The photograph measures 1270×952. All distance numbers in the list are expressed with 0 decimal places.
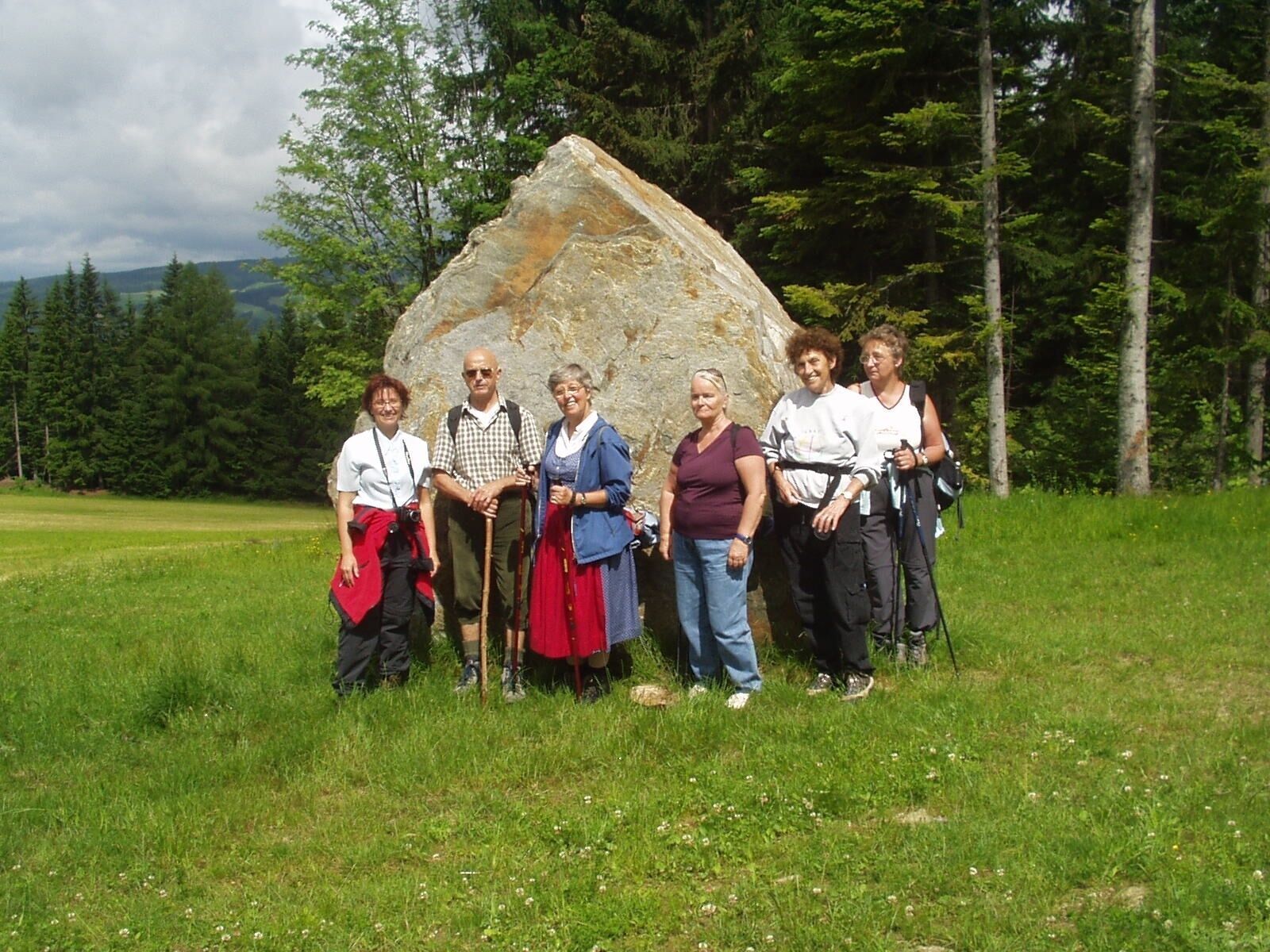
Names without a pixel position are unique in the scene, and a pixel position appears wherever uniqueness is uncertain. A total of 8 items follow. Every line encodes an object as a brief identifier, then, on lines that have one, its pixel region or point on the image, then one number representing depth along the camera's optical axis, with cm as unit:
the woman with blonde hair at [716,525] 616
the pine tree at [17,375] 6347
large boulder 745
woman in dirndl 637
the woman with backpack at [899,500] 673
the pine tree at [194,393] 5894
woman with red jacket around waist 643
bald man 661
